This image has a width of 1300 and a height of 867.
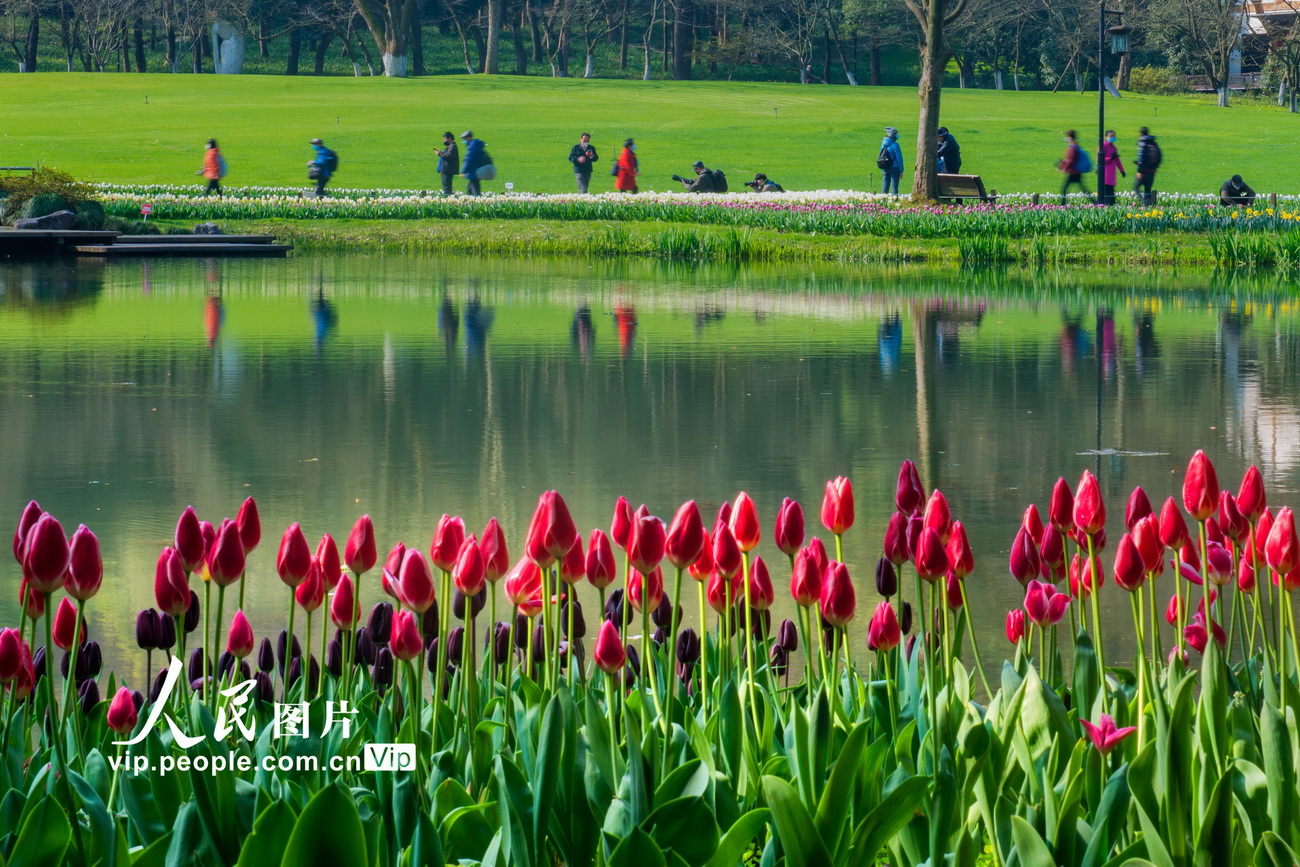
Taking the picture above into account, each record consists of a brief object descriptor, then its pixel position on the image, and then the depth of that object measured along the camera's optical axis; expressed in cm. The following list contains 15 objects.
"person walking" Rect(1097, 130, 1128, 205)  6750
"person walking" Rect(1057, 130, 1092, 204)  7706
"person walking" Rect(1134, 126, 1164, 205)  7137
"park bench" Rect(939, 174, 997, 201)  6581
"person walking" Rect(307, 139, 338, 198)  7650
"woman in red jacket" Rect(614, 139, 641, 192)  8219
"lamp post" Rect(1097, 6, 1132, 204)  6253
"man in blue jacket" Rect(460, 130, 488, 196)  7900
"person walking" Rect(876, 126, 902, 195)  7756
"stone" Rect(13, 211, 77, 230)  5812
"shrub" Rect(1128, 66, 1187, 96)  17212
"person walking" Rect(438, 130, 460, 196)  8187
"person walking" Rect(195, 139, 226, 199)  7881
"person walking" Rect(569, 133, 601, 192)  8175
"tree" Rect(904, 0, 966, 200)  6362
